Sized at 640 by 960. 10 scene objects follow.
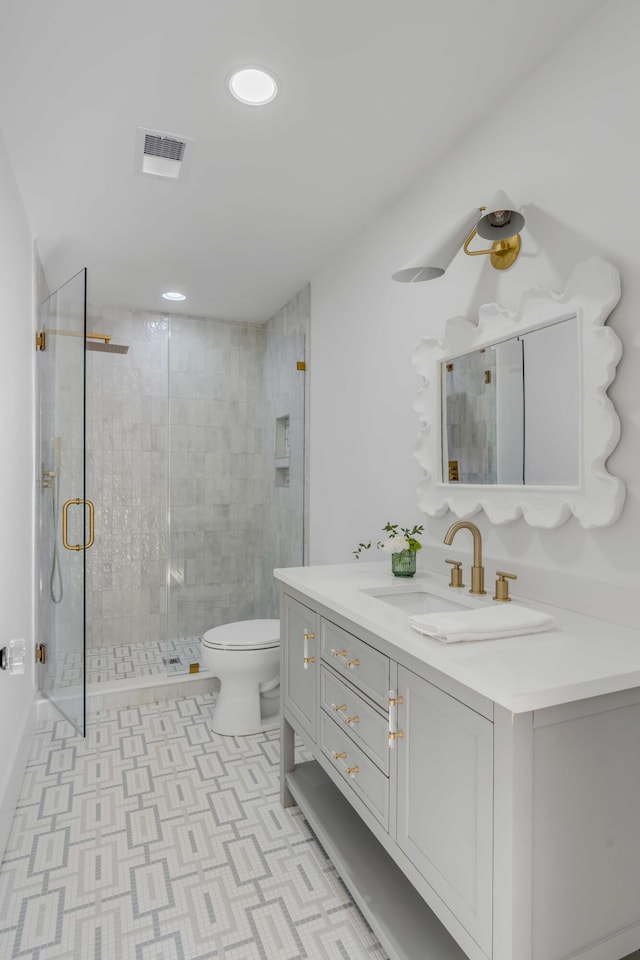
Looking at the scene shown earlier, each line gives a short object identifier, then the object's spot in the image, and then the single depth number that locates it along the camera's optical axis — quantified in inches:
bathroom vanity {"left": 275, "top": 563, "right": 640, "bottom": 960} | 36.6
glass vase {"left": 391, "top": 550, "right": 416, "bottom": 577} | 74.2
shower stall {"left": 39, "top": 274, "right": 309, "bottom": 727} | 111.0
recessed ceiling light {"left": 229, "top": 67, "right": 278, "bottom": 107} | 62.7
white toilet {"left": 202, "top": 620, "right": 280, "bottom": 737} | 100.9
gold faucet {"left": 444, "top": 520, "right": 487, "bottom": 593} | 63.3
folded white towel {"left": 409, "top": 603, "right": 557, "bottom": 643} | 45.2
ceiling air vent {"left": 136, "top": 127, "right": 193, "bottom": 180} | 74.6
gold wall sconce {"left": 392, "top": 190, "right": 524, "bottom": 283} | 59.9
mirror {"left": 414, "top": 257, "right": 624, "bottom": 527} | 52.8
